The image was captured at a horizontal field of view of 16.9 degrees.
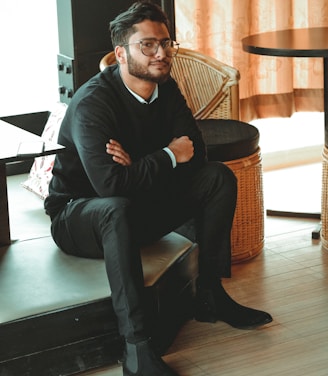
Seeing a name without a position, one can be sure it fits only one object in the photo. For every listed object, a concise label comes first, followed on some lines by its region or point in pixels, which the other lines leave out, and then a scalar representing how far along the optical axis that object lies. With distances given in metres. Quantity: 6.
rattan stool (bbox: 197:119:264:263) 4.18
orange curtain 5.32
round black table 4.27
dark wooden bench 3.24
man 3.29
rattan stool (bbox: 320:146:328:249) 4.45
